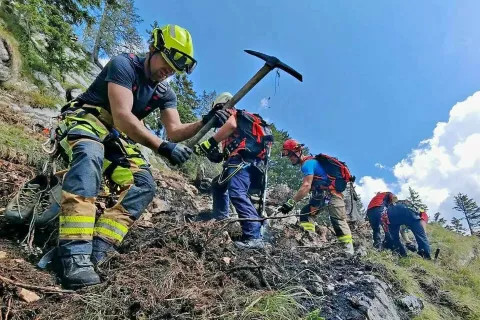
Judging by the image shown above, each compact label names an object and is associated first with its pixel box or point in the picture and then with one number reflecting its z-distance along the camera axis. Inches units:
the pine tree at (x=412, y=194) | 1359.5
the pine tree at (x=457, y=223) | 1494.3
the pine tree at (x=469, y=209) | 1822.1
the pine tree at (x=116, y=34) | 1223.5
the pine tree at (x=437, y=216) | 1131.9
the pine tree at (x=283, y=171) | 1268.5
